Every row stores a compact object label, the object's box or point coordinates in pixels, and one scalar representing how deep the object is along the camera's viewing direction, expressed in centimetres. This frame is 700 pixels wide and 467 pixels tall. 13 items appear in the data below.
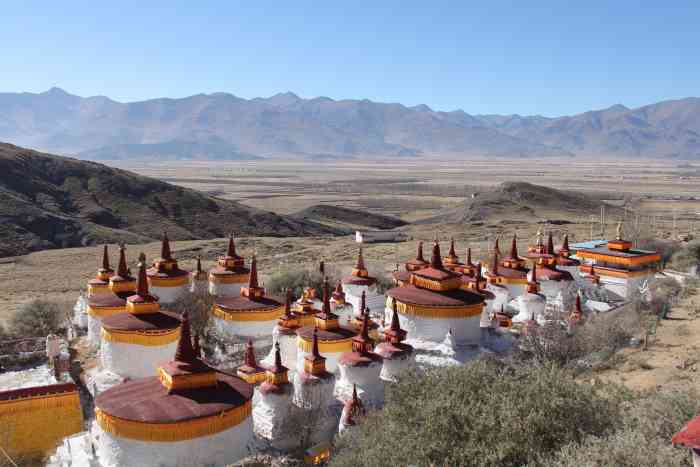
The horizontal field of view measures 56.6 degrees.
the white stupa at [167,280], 2516
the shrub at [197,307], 2416
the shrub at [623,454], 946
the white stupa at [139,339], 1894
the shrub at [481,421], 1112
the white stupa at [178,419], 1352
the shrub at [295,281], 3146
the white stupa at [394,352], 1761
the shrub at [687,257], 3828
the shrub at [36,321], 2689
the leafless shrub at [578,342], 2125
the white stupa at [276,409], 1591
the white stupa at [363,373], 1738
